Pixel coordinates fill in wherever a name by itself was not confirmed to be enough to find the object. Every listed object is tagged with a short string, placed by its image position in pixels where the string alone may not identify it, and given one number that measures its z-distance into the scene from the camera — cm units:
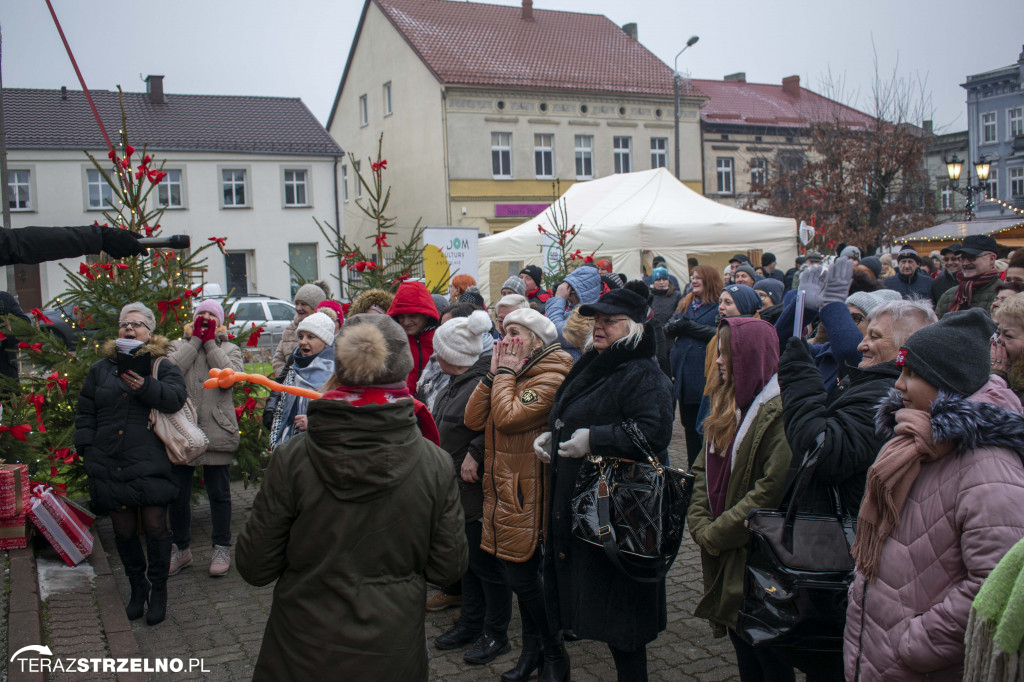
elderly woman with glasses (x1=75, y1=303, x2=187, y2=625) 493
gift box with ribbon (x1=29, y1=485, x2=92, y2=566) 567
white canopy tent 1585
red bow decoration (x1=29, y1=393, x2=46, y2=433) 625
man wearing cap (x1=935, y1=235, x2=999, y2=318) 690
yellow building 3275
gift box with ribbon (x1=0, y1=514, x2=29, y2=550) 561
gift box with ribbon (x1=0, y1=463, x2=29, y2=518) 547
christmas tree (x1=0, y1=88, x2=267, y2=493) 633
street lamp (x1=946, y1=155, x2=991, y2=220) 1784
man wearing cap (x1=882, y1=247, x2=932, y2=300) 973
